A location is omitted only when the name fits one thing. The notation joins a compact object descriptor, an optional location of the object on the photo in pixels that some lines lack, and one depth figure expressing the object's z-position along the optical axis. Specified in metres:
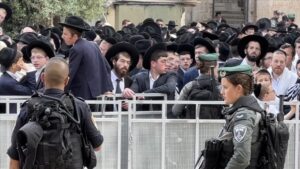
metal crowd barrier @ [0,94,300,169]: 8.98
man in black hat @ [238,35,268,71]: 11.79
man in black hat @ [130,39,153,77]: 11.89
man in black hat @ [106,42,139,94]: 10.84
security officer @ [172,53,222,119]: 9.16
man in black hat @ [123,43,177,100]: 10.25
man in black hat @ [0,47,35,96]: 9.84
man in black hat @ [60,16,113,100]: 9.80
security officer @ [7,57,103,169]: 6.80
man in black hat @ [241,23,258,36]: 17.71
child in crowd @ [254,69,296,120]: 8.74
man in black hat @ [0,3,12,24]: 15.81
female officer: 6.18
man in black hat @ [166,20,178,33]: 24.70
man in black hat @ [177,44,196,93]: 12.59
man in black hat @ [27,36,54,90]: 10.47
